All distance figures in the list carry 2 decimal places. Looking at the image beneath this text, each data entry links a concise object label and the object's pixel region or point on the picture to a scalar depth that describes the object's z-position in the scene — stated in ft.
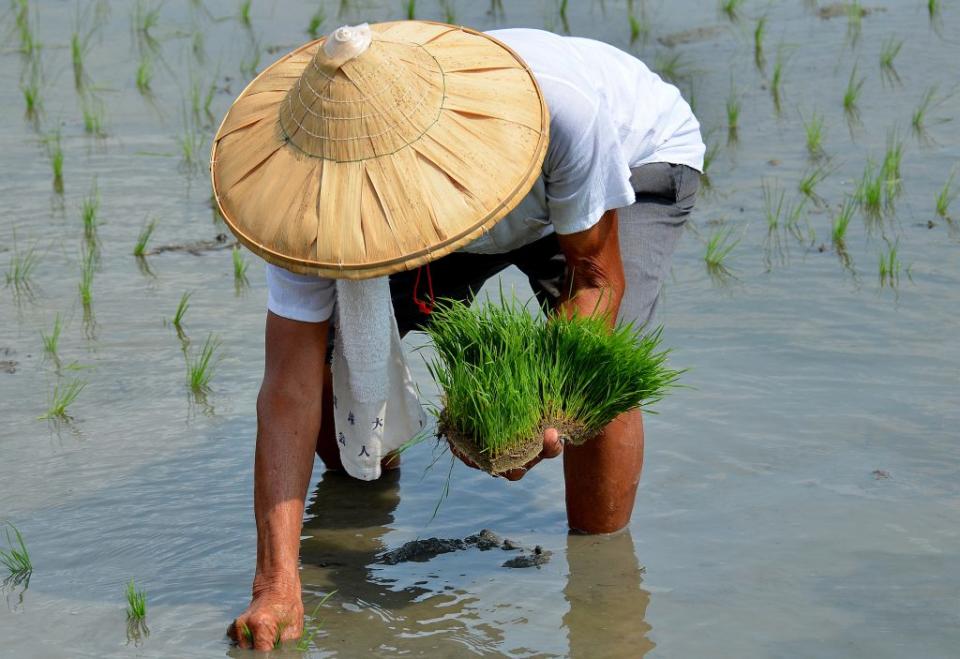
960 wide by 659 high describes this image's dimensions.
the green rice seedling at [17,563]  18.66
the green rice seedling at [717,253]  30.07
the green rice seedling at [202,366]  24.93
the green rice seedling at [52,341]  25.94
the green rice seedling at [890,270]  28.78
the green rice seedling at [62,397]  23.77
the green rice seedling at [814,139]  35.73
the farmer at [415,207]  14.73
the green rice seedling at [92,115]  38.06
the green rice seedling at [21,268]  29.17
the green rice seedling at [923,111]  36.58
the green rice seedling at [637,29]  43.50
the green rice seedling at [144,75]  40.75
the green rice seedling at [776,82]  39.43
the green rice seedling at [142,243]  30.48
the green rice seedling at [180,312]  27.17
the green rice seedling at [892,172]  33.09
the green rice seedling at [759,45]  42.01
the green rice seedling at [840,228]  30.81
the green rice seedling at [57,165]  34.17
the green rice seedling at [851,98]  38.06
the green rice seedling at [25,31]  42.60
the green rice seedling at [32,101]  38.74
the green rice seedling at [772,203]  31.81
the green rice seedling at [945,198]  31.65
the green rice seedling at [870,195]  32.22
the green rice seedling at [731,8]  44.93
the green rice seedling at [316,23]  44.33
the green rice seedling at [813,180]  33.40
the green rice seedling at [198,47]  43.11
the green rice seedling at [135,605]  17.48
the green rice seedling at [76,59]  41.27
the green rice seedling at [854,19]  43.06
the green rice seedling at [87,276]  28.14
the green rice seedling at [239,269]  29.40
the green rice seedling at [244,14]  44.73
